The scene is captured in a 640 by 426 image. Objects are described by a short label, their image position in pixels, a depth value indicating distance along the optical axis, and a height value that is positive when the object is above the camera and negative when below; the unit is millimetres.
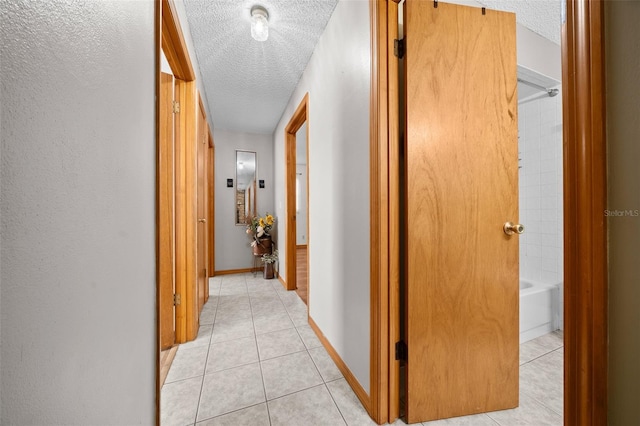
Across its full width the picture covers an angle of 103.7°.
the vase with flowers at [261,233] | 3902 -309
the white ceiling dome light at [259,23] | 1736 +1376
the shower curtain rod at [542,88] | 2203 +1126
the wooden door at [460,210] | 1203 +11
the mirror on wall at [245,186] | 4316 +486
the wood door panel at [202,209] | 2355 +58
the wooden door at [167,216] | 1817 -11
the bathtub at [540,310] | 1972 -804
